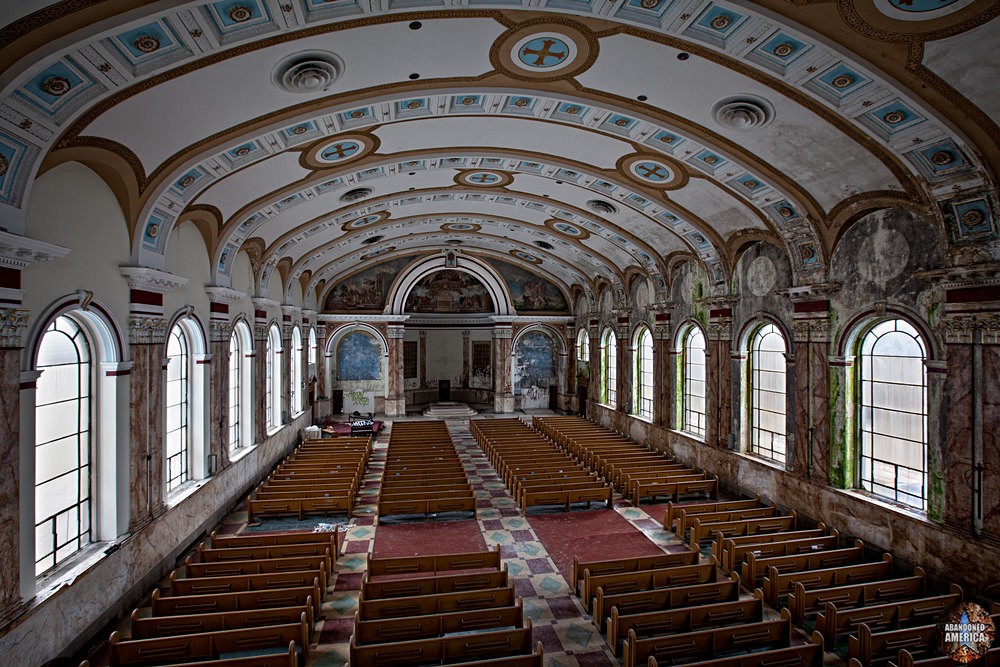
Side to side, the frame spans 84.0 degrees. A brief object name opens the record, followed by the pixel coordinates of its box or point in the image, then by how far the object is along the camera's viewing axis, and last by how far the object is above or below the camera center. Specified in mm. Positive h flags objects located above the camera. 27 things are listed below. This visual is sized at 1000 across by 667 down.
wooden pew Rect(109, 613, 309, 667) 7375 -4066
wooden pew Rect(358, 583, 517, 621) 8548 -4074
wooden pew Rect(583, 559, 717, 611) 9672 -4157
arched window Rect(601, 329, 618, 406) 28203 -1290
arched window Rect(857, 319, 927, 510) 11633 -1636
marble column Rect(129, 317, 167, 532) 10852 -1438
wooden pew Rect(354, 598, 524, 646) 7910 -4101
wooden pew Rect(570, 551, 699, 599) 10211 -4123
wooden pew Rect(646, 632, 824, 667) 6980 -4072
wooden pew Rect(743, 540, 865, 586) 10414 -4214
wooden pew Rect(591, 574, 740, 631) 9031 -4224
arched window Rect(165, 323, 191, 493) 13602 -1524
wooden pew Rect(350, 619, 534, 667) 7359 -4133
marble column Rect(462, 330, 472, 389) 36844 -1019
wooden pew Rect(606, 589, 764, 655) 8336 -4242
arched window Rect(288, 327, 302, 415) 26125 -1298
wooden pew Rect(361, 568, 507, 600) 9258 -4049
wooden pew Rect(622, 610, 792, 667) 7574 -4218
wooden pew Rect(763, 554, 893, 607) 9773 -4236
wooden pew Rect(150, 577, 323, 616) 8492 -3994
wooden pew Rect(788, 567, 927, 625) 9133 -4275
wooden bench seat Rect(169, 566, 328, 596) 9109 -3977
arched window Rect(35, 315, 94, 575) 8953 -1624
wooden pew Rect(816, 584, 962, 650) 8430 -4242
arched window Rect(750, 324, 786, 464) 15727 -1557
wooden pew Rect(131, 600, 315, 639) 7957 -4019
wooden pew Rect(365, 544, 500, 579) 10266 -4134
